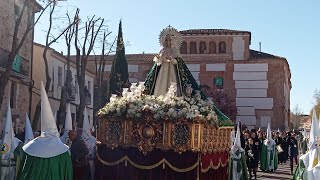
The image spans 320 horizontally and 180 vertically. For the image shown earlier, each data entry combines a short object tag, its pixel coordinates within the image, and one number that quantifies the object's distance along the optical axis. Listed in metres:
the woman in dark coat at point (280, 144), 23.18
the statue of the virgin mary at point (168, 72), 11.01
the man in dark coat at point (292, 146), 19.14
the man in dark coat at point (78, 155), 9.99
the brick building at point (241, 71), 52.22
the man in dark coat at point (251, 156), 15.79
